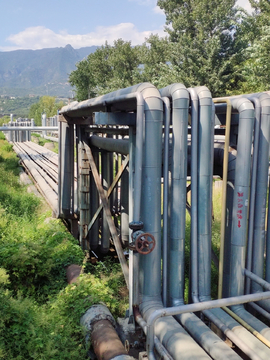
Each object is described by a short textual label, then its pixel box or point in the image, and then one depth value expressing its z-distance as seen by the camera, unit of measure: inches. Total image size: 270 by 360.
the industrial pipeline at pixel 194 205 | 143.5
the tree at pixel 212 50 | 930.1
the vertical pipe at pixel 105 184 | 278.1
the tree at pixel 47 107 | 2925.7
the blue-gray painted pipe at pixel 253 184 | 154.7
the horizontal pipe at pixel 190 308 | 110.3
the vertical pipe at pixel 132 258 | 153.3
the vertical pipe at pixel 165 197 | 149.6
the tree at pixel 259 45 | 615.8
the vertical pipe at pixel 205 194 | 152.4
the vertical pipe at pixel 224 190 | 152.6
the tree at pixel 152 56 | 1356.5
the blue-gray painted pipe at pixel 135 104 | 140.4
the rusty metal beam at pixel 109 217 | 186.0
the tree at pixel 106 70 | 1569.8
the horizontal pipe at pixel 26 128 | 568.1
